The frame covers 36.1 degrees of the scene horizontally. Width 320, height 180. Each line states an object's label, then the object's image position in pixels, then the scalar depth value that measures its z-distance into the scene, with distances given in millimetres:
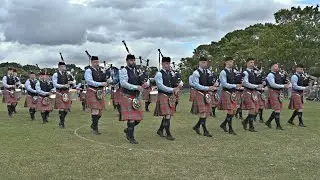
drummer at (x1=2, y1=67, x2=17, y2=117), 17000
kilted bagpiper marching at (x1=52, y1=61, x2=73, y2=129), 12828
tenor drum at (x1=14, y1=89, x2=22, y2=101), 18052
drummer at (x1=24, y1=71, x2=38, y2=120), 15812
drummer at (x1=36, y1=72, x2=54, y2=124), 14711
